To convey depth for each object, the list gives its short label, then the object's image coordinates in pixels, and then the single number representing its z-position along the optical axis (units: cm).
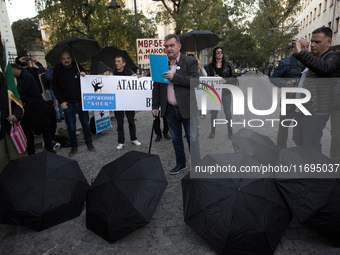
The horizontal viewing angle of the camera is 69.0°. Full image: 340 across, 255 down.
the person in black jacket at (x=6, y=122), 362
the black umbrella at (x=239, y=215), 214
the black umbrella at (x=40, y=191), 271
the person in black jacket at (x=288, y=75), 381
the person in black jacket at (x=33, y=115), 464
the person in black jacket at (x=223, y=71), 569
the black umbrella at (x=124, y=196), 248
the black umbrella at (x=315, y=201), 221
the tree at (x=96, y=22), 1475
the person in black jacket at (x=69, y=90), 505
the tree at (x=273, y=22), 3866
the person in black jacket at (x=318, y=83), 274
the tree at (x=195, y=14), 1605
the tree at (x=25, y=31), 5397
